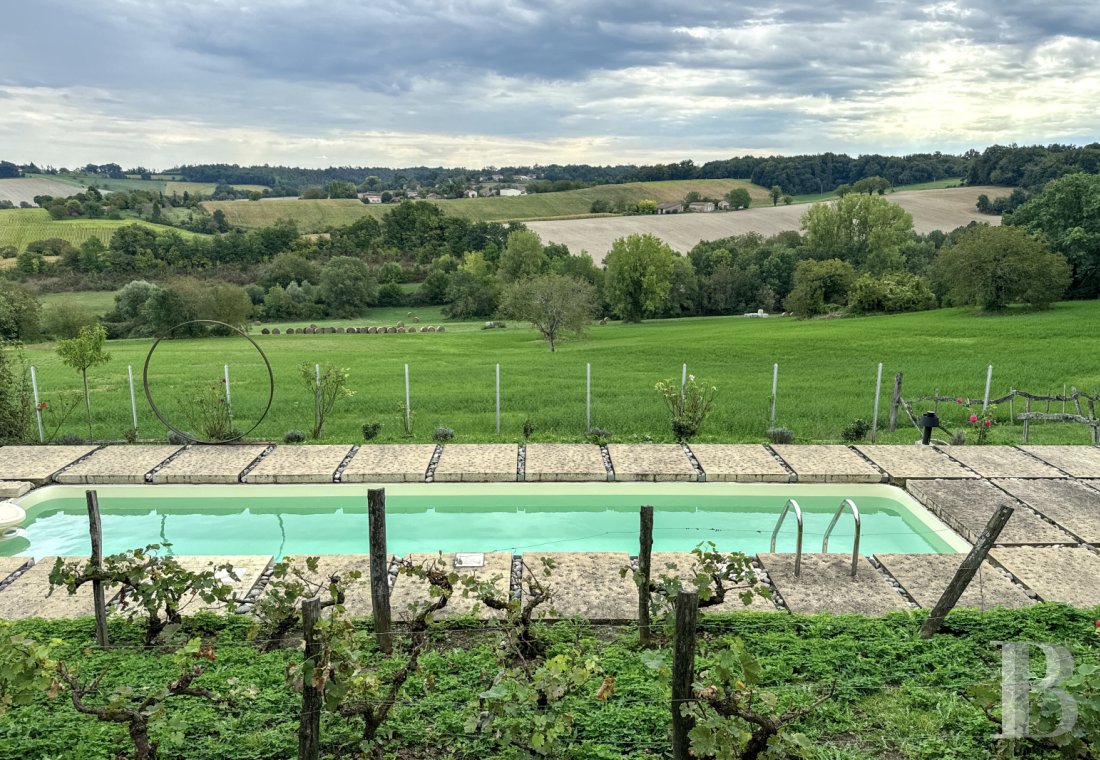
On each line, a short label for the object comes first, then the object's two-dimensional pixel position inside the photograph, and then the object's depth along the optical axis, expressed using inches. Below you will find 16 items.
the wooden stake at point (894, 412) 476.7
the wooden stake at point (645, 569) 215.2
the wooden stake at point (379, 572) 209.2
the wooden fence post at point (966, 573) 205.8
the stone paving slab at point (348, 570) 242.4
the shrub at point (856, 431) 461.7
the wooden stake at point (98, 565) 209.0
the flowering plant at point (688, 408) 462.3
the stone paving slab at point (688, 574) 242.5
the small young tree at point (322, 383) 483.2
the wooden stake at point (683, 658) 146.1
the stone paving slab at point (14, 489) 370.9
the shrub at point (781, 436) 450.3
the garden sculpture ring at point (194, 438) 426.5
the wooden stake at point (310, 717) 146.1
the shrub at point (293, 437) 461.1
